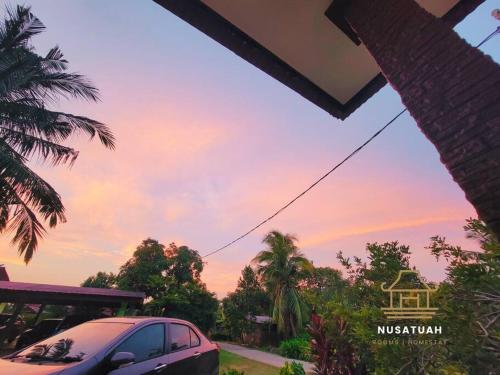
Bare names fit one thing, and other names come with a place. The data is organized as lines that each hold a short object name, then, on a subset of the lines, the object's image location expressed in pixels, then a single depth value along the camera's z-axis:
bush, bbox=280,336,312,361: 16.62
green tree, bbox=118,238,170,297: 18.36
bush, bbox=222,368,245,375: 5.81
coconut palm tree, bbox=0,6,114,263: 8.44
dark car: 2.88
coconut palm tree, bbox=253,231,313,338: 21.20
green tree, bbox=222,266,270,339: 26.61
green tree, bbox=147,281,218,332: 17.44
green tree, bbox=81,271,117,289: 32.31
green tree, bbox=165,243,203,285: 20.44
